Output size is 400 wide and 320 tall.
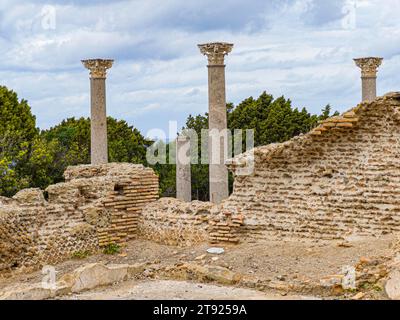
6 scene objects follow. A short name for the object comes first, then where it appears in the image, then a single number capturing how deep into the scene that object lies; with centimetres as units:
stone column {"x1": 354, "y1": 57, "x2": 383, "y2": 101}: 2719
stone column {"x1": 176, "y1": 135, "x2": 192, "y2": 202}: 2500
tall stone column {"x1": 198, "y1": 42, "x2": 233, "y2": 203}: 2202
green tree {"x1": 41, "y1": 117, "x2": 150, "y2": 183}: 3067
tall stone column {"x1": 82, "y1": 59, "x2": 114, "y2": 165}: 2302
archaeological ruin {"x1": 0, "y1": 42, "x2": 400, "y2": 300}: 1459
